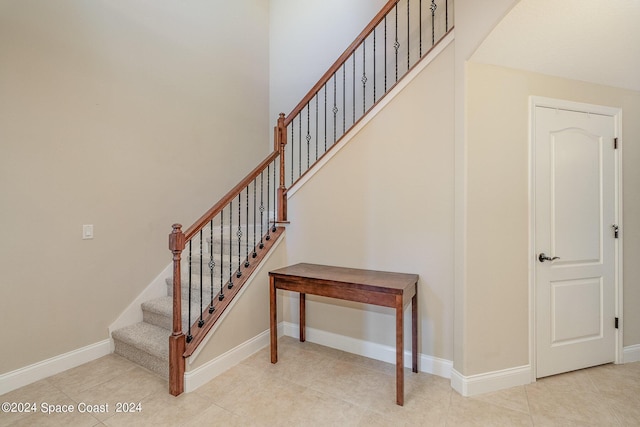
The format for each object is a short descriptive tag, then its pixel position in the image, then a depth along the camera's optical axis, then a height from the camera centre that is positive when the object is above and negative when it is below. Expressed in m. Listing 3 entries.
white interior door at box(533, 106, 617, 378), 2.25 -0.19
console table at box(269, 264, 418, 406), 1.98 -0.56
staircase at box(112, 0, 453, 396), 2.22 -0.07
